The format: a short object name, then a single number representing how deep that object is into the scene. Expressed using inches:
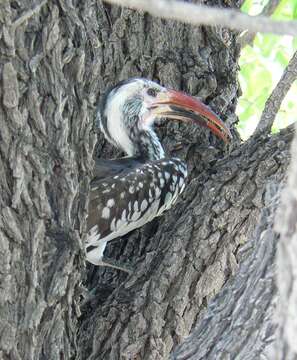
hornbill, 333.4
